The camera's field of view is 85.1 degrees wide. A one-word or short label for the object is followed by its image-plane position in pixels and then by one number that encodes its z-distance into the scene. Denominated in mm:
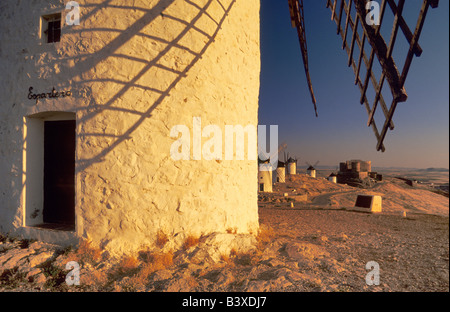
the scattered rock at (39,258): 3551
